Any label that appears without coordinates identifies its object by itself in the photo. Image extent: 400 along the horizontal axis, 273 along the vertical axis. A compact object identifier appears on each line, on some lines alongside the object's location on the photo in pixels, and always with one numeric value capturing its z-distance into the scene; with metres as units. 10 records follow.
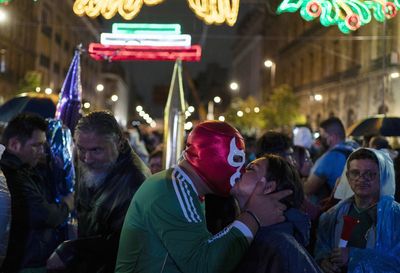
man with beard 3.35
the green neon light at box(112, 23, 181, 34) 8.53
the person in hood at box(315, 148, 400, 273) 3.45
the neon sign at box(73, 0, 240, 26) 6.54
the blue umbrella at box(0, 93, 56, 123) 8.18
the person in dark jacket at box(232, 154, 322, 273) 2.52
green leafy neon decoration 6.54
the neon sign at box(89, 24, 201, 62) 8.43
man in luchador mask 2.48
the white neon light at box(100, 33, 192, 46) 8.44
